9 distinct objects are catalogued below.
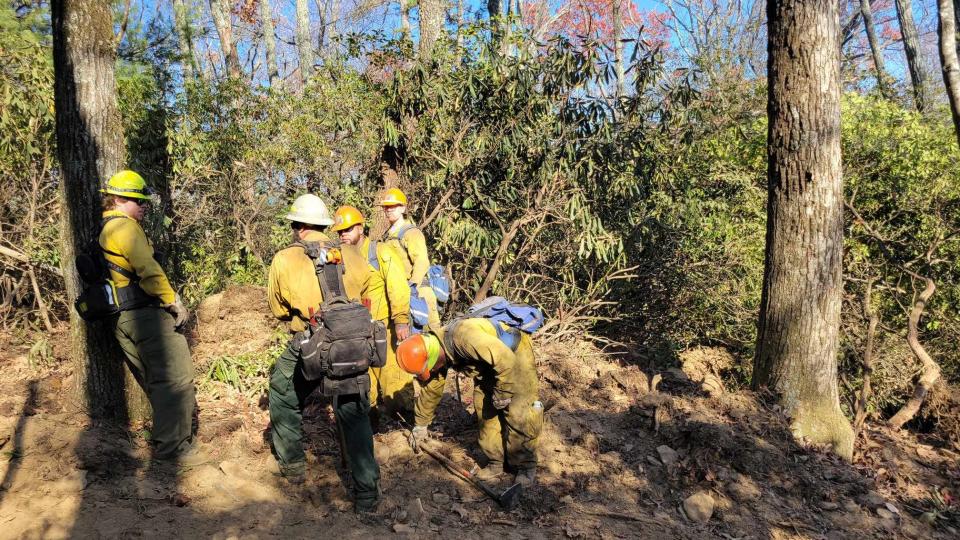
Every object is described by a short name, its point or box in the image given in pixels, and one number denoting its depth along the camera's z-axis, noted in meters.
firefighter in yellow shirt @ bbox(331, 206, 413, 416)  4.71
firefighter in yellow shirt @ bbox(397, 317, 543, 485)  4.07
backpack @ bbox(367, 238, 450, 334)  4.93
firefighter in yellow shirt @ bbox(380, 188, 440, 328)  5.38
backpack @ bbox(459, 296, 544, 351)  4.34
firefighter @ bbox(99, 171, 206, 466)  3.86
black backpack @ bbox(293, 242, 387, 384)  3.68
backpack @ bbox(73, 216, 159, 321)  3.82
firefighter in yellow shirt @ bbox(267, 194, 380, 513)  3.78
